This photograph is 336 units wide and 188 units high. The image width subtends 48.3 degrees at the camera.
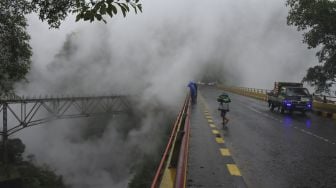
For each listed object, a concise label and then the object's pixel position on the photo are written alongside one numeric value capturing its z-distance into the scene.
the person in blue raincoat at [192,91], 27.14
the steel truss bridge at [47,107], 28.50
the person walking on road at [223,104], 14.59
